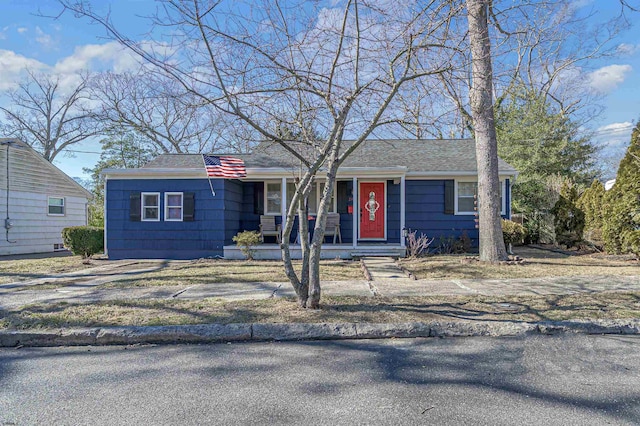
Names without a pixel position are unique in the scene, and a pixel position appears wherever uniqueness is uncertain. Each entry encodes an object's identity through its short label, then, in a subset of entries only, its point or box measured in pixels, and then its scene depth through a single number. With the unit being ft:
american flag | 34.17
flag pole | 37.39
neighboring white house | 48.32
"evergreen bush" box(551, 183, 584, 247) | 41.01
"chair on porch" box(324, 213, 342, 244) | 39.47
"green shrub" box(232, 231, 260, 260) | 34.97
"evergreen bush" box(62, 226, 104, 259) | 40.52
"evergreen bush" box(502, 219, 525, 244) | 38.24
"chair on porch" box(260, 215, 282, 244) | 40.44
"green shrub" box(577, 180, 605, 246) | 36.91
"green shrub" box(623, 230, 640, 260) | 29.48
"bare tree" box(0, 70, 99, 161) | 95.76
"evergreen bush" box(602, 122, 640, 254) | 30.40
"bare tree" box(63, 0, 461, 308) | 16.03
